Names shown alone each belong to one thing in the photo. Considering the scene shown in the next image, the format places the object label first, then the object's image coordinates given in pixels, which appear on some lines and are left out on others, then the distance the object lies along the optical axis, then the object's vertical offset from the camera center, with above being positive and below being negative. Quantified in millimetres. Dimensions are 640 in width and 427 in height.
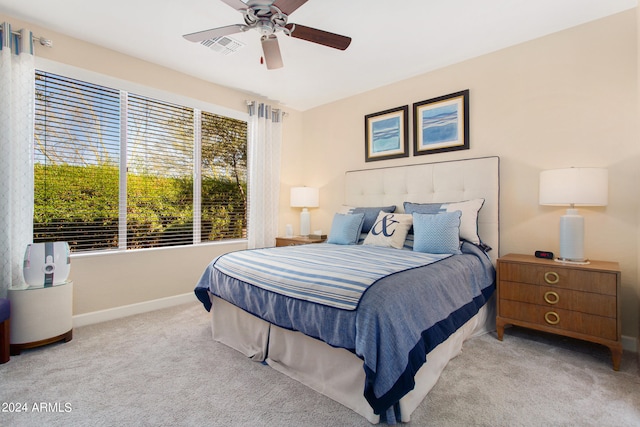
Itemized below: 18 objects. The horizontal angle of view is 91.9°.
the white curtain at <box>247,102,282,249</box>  4070 +528
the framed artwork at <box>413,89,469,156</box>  3182 +964
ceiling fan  1944 +1272
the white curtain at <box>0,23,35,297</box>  2412 +477
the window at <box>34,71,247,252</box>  2760 +437
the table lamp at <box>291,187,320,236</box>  4340 +170
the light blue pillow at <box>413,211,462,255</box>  2545 -171
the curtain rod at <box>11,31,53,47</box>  2603 +1438
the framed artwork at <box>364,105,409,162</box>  3621 +962
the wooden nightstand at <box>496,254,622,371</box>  2041 -606
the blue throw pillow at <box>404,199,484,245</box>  2768 +13
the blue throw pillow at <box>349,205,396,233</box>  3412 +0
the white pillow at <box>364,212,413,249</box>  2910 -169
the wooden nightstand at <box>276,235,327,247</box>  3855 -353
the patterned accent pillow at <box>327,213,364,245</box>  3260 -176
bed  1463 -497
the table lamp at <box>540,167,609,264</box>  2211 +143
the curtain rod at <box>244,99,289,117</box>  4062 +1447
